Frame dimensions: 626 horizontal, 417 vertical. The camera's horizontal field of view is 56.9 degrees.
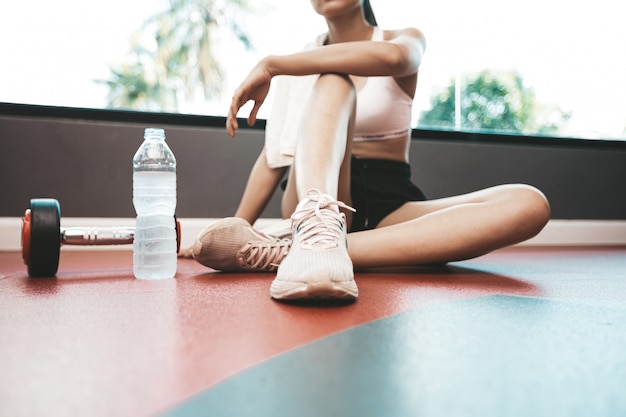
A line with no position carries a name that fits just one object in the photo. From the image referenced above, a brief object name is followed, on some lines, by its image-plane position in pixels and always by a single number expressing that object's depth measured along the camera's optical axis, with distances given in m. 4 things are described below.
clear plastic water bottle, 1.34
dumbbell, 1.23
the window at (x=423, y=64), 2.34
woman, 0.97
